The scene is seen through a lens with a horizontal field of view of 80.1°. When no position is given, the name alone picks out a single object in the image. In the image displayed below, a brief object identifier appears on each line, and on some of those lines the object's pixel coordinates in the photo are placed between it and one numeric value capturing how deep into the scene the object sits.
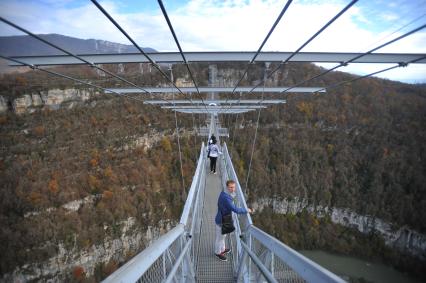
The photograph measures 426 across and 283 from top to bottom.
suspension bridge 1.56
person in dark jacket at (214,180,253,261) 3.34
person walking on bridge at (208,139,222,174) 7.43
